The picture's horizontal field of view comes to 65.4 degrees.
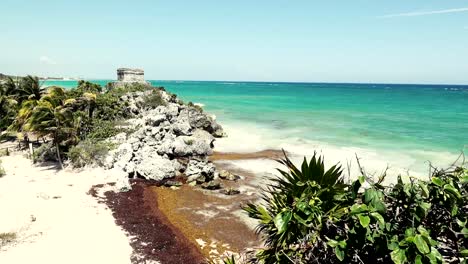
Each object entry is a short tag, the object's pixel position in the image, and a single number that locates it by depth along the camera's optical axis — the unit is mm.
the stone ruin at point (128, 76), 46000
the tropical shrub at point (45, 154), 23609
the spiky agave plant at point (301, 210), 4949
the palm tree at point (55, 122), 21797
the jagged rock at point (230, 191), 19000
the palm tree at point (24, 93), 25375
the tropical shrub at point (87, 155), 22031
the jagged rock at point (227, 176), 21312
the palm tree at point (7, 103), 30094
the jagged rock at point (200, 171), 21047
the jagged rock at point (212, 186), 19781
